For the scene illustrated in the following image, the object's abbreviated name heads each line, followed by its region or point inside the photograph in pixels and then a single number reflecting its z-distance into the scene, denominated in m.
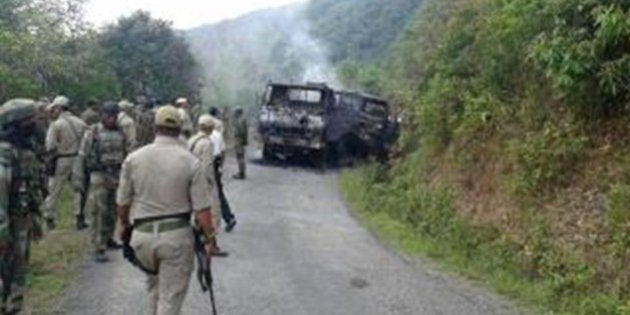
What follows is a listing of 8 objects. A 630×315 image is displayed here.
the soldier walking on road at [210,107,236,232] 13.56
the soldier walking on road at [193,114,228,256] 12.09
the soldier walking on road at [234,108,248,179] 22.52
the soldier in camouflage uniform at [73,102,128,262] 12.35
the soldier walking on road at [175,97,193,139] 15.60
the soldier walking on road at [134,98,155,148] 17.83
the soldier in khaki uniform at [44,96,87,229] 14.07
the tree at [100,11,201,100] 37.75
